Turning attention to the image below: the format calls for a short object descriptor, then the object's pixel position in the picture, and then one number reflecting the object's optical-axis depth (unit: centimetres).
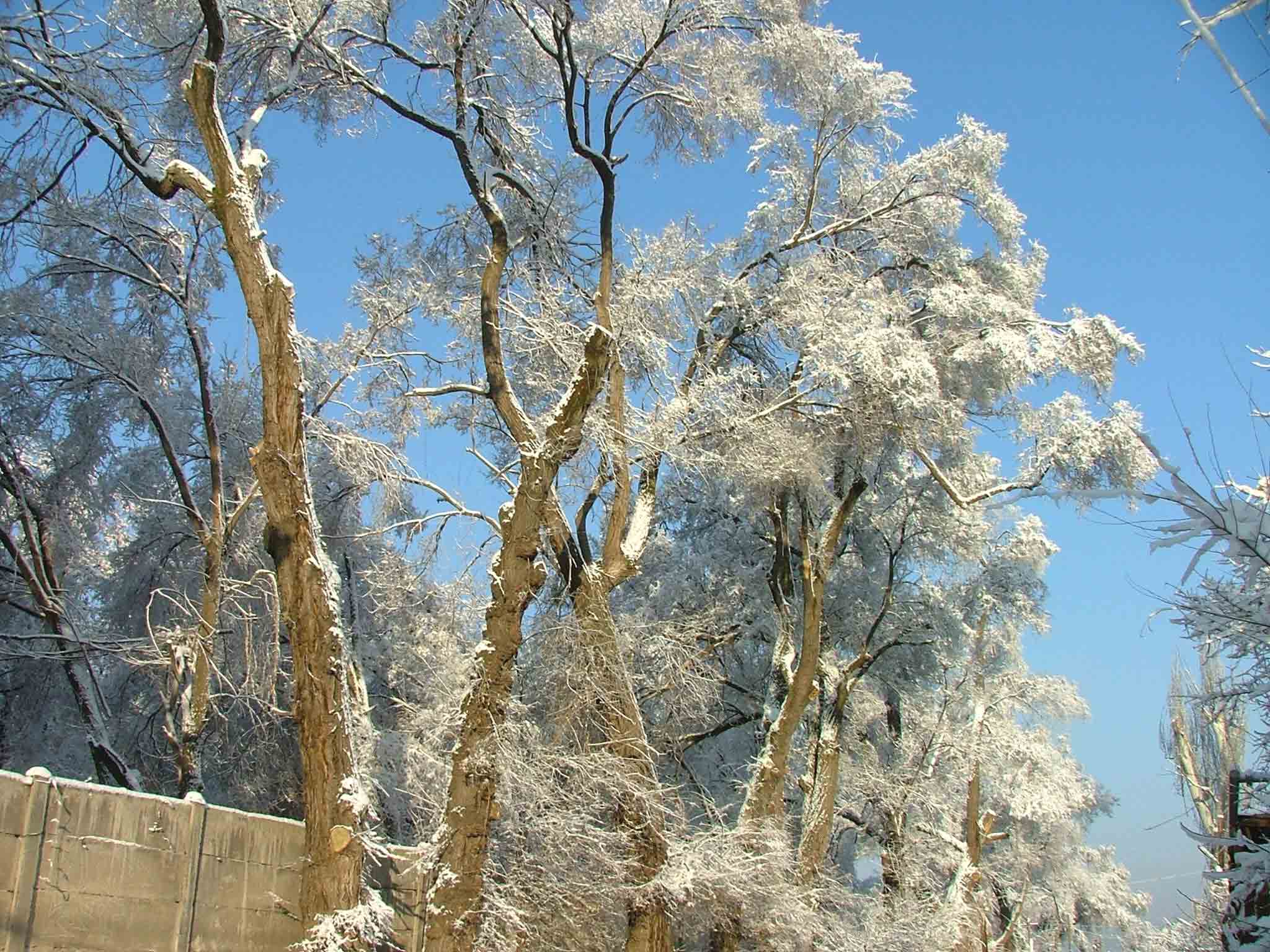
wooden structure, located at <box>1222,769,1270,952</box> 603
